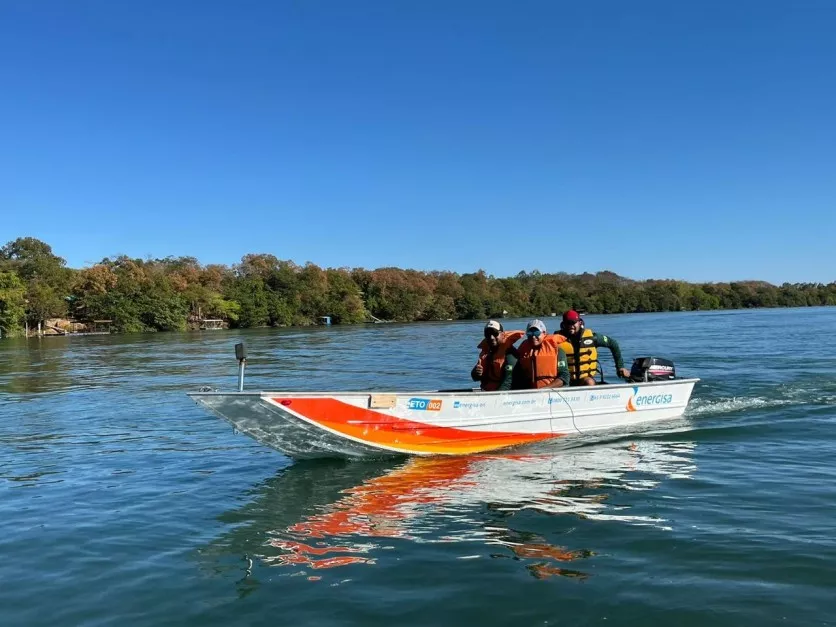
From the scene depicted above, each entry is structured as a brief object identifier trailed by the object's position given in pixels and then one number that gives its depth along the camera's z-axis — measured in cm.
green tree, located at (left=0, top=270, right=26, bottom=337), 6638
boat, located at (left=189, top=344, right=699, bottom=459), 905
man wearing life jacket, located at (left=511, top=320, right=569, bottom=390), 1093
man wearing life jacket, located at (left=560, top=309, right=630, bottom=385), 1202
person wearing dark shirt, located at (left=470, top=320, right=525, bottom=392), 1090
